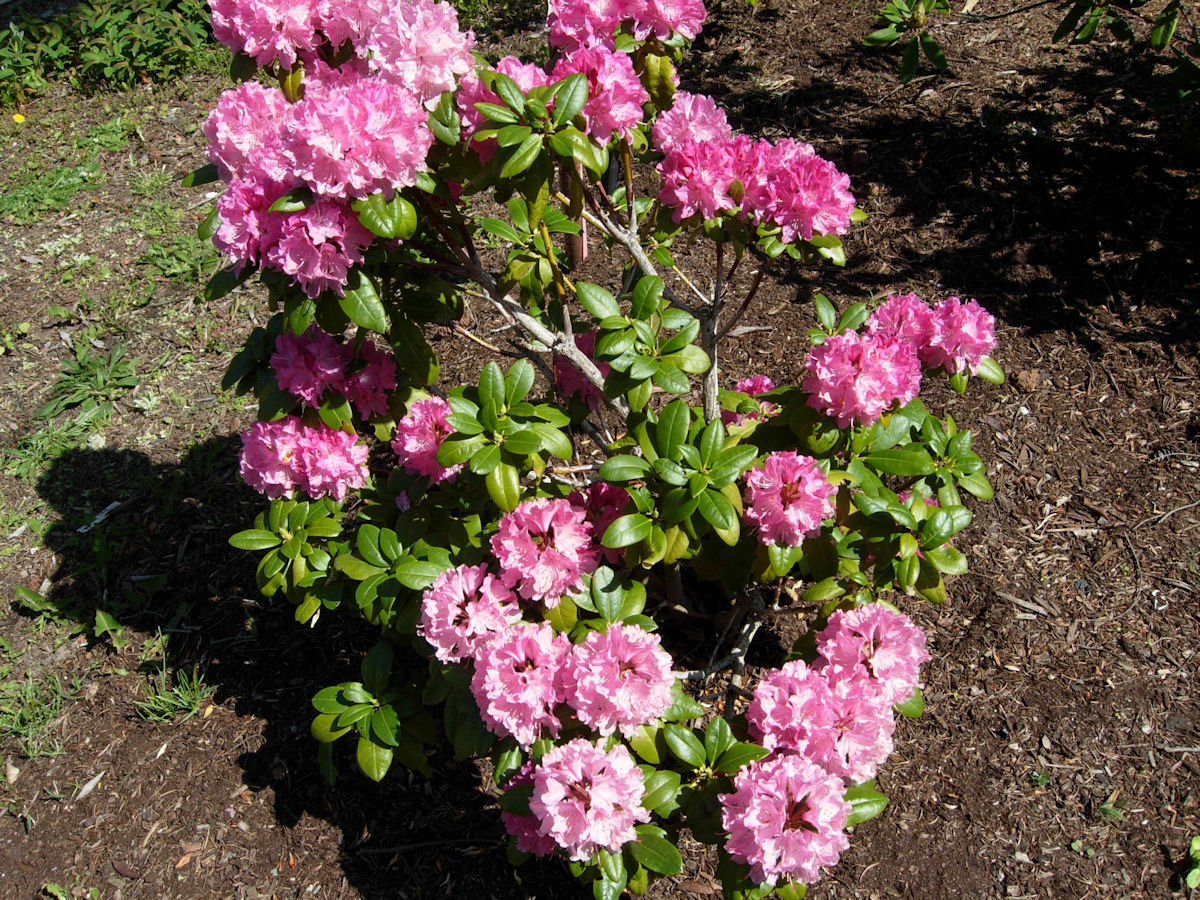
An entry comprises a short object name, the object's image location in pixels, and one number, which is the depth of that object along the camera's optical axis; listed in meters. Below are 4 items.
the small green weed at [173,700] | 2.71
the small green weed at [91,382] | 3.65
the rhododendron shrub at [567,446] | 1.65
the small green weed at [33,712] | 2.70
